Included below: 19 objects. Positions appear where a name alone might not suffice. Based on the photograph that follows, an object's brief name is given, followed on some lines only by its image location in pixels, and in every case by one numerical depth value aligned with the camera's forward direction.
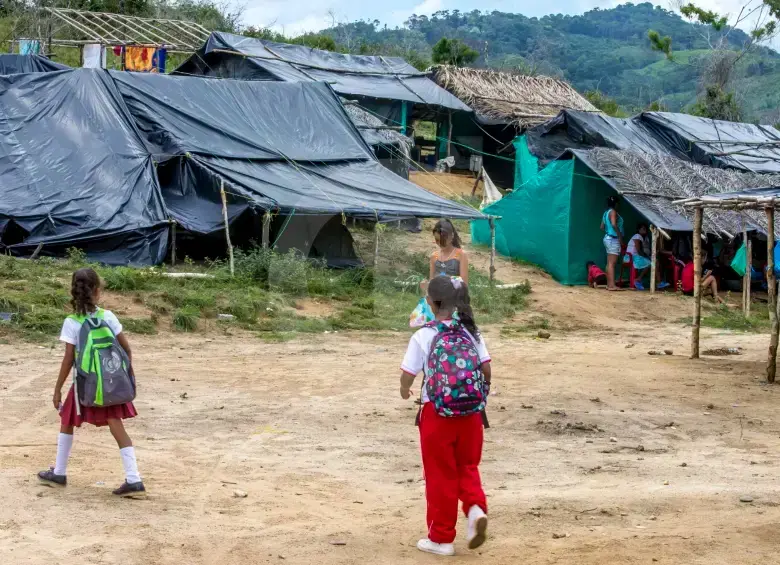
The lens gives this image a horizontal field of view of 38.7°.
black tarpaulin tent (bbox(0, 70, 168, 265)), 15.56
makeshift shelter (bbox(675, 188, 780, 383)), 10.95
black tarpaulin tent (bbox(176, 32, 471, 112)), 25.05
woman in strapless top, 8.18
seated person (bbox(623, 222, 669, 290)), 18.55
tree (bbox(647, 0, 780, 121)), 35.91
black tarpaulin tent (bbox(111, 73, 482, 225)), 16.23
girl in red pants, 5.07
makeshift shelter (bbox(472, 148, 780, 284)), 18.64
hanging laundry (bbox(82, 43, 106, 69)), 25.48
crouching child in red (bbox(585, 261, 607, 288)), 18.44
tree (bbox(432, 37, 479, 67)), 37.03
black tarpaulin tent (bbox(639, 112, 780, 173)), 26.41
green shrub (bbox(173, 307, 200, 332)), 12.37
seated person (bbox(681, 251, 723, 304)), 18.05
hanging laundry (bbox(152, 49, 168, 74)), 25.86
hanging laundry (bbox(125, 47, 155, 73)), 25.84
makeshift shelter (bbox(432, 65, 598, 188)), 28.39
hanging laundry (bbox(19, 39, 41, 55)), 26.52
